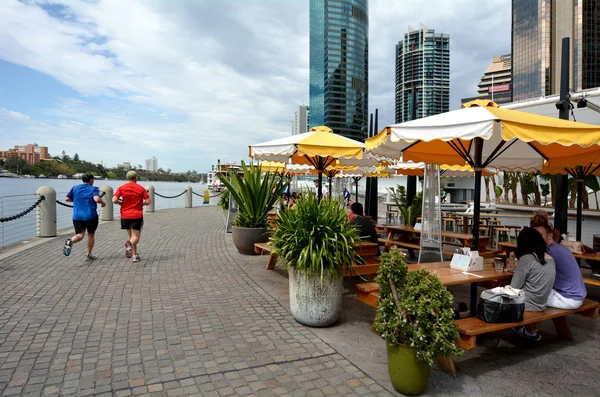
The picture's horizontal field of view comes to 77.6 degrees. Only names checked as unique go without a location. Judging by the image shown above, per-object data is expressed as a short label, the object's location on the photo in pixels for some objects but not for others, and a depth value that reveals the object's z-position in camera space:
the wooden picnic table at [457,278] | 3.90
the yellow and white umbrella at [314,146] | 6.71
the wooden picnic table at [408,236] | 7.41
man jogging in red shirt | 7.57
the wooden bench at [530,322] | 3.20
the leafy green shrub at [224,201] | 13.10
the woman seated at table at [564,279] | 3.94
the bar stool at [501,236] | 10.55
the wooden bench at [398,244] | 7.84
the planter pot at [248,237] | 8.38
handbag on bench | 3.43
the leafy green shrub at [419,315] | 2.76
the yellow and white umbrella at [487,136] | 3.59
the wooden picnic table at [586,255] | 5.36
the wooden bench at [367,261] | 5.15
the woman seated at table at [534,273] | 3.77
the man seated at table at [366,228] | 5.91
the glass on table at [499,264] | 4.34
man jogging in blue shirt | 7.51
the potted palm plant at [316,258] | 4.21
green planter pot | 2.86
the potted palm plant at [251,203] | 8.35
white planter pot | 4.27
